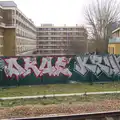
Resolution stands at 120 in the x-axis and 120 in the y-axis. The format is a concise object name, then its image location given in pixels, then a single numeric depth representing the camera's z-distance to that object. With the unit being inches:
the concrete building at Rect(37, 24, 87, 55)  5383.9
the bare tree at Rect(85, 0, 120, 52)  2079.0
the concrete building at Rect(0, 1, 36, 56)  2582.2
